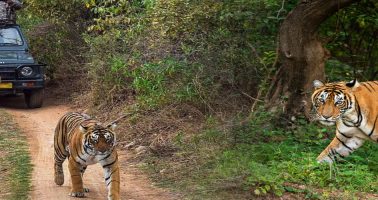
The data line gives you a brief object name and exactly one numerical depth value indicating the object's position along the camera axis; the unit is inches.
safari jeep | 1044.5
